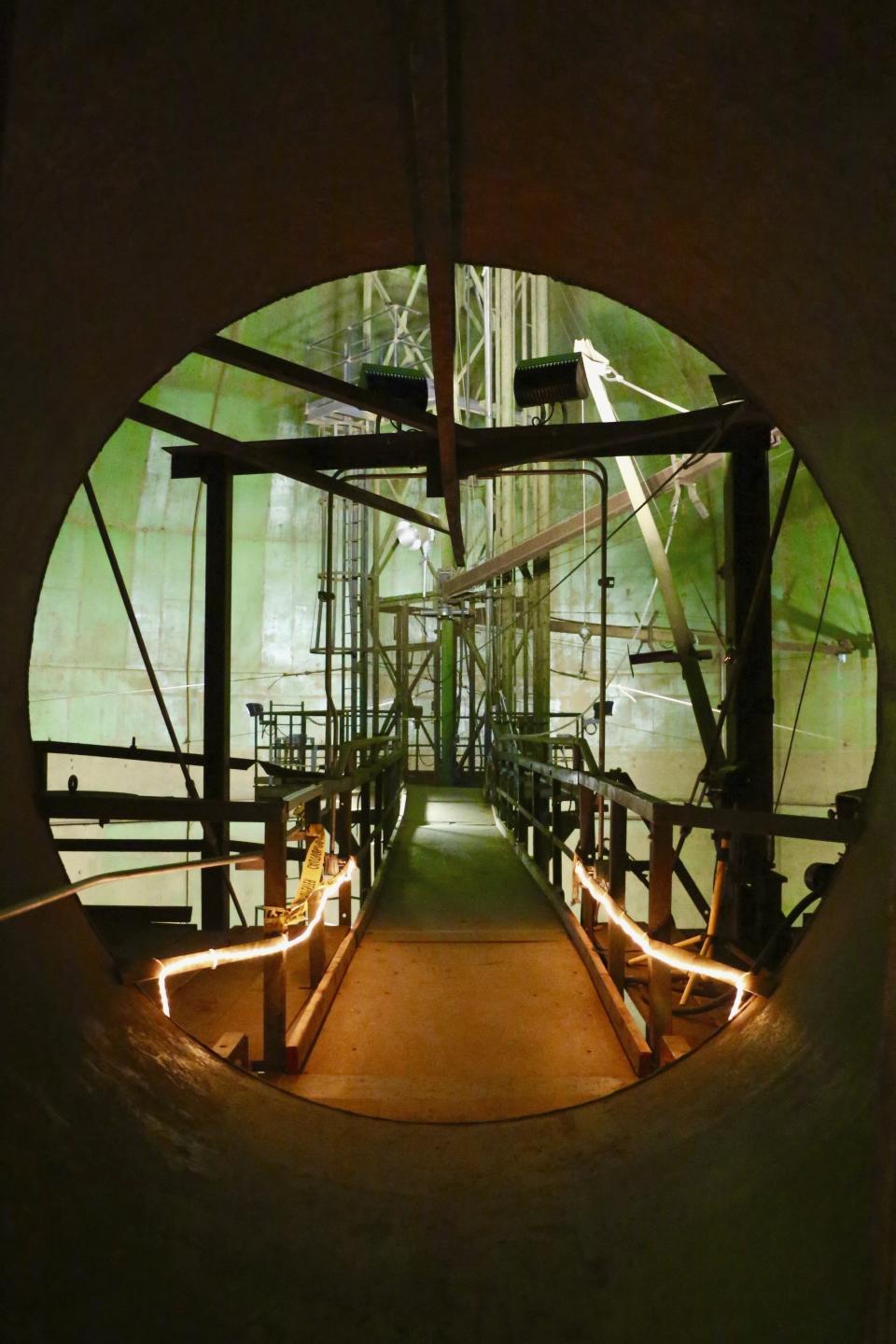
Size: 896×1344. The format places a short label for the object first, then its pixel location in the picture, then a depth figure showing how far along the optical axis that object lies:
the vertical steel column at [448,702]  13.15
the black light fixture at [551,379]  4.57
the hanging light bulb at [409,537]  11.32
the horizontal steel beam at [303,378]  3.43
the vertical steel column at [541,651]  8.82
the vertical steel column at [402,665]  10.91
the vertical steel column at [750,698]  4.26
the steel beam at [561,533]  7.42
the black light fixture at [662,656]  5.09
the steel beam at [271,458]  4.22
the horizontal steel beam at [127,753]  4.55
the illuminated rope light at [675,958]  2.52
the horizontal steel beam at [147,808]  2.75
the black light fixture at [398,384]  4.33
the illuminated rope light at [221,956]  2.54
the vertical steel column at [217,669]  4.91
